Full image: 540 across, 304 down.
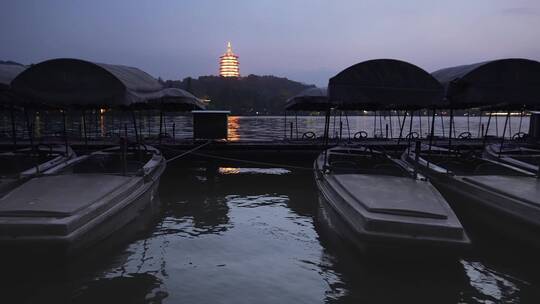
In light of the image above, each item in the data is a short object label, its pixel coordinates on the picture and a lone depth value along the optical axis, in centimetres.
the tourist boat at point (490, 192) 861
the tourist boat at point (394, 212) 689
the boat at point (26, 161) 973
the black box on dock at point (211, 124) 2434
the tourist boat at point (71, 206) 668
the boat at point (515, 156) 1343
